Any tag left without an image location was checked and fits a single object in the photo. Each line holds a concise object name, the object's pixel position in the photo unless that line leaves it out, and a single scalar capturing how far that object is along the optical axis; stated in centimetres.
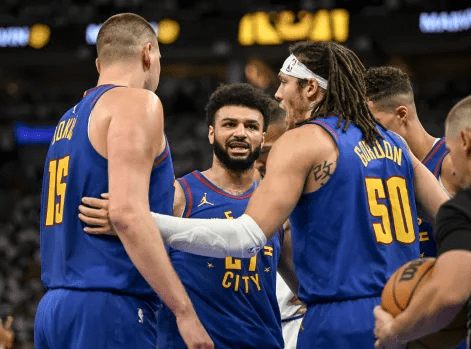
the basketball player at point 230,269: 486
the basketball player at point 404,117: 503
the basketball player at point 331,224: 367
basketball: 313
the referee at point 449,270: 285
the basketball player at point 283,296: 614
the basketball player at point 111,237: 352
